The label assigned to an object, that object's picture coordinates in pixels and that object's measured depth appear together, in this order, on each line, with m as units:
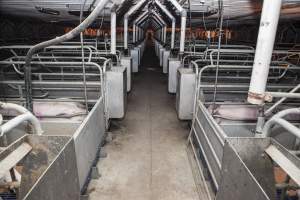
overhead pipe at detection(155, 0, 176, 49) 6.02
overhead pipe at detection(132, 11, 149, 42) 9.47
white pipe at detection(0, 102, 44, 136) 1.39
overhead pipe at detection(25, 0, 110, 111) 1.55
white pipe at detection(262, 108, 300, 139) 1.38
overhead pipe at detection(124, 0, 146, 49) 5.55
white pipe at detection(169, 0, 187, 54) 4.42
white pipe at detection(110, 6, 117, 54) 3.93
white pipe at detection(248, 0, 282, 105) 1.45
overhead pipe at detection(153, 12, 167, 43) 9.83
